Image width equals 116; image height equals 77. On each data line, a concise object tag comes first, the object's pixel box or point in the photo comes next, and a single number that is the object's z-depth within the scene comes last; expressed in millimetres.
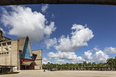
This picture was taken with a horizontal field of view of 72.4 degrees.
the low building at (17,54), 39511
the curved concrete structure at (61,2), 3640
